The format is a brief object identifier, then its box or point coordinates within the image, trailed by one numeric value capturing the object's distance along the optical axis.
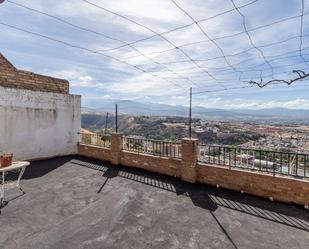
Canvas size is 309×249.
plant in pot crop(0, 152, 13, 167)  3.73
